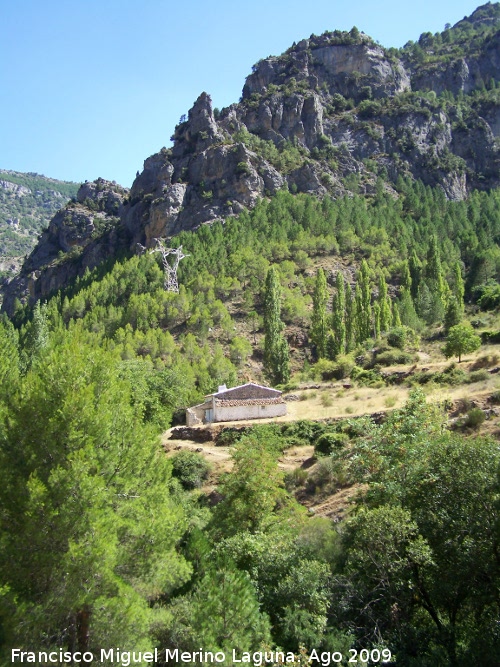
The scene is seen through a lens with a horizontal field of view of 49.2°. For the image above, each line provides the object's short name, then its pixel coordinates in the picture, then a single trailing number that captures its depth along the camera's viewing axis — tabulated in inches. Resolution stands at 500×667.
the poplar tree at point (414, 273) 2770.9
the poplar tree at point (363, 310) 2327.8
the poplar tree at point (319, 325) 2342.5
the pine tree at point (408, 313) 2340.9
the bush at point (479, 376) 1249.4
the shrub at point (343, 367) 1859.0
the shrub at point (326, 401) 1453.0
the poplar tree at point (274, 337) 2172.7
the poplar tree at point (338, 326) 2303.2
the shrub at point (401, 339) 1910.7
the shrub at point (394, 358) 1750.7
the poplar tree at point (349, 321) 2356.1
